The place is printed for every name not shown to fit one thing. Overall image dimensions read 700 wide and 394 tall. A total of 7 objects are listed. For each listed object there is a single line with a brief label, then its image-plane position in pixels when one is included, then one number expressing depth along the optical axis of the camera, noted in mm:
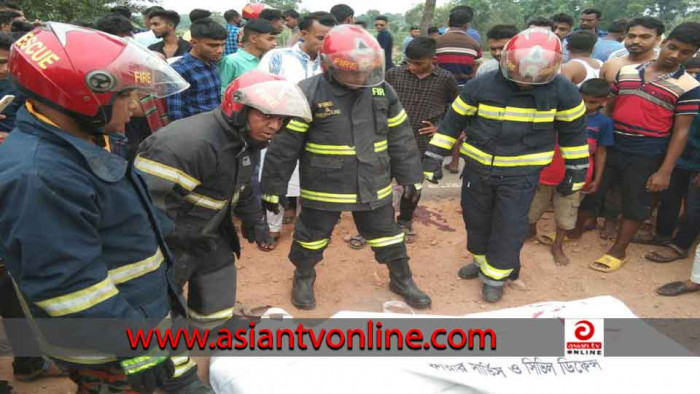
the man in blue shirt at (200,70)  4078
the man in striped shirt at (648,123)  3936
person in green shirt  4867
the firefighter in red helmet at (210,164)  2422
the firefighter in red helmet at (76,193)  1486
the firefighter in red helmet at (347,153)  3146
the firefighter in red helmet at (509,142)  3373
